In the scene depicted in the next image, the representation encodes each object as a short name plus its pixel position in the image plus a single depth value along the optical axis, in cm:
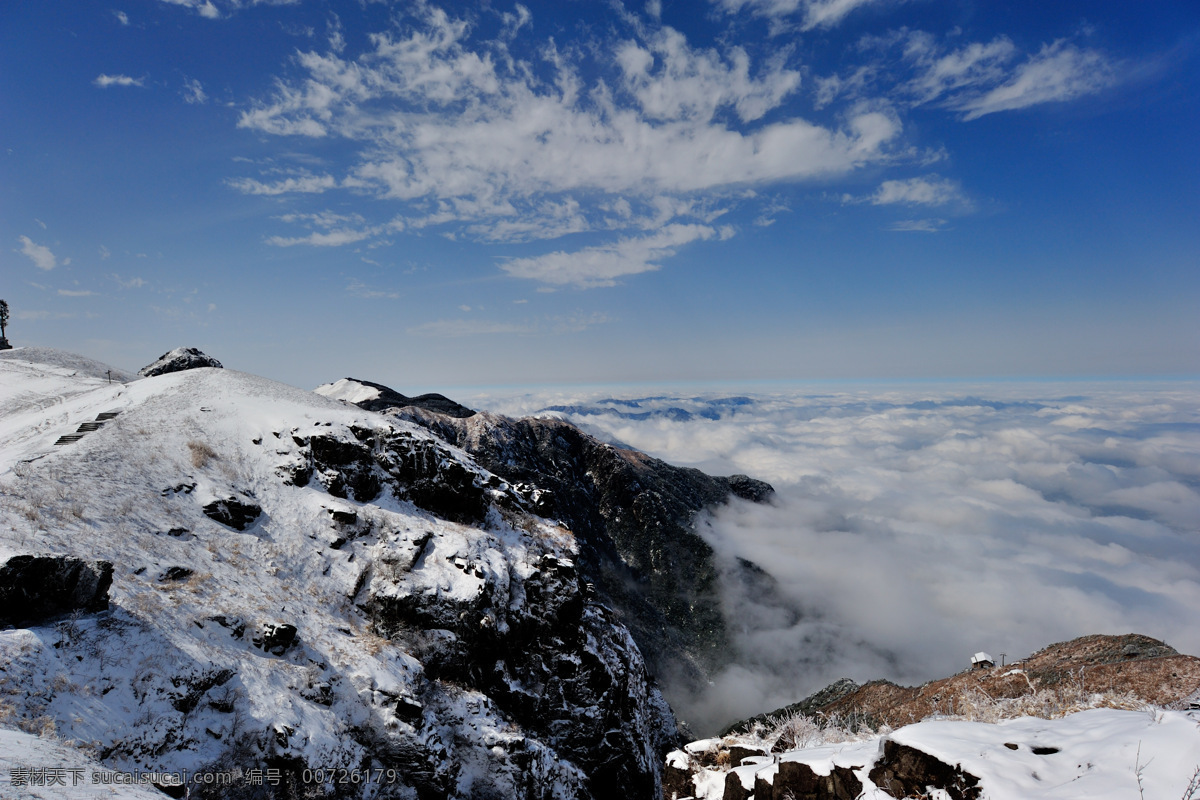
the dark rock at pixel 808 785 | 1108
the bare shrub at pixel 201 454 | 2700
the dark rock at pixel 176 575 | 1898
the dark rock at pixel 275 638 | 1900
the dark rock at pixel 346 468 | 3000
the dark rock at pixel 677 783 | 1584
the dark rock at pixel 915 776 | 882
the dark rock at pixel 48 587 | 1390
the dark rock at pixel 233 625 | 1845
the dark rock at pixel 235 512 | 2458
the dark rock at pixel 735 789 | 1337
